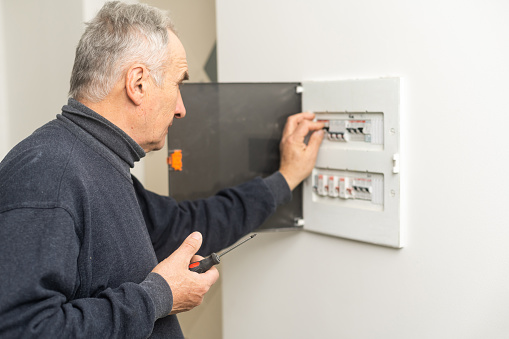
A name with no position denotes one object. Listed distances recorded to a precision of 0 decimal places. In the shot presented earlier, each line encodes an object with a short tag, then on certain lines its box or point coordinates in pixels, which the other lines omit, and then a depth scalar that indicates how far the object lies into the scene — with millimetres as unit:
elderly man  810
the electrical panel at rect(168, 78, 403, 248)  1293
